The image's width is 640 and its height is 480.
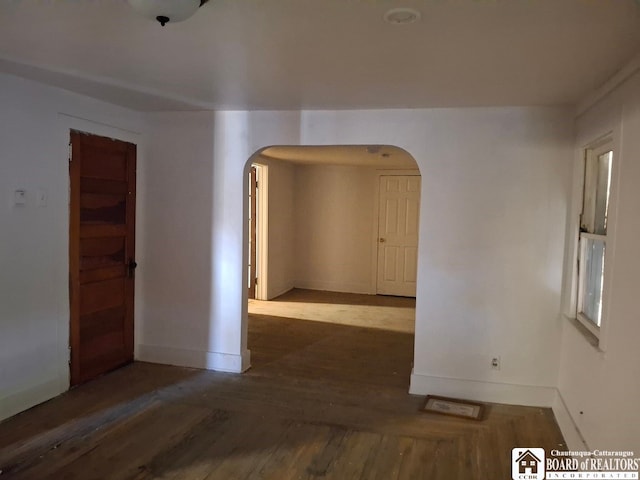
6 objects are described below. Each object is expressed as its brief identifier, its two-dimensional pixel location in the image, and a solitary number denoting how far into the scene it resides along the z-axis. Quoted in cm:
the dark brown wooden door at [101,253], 360
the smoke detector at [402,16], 185
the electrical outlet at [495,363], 358
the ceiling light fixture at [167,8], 171
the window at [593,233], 289
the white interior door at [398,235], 762
